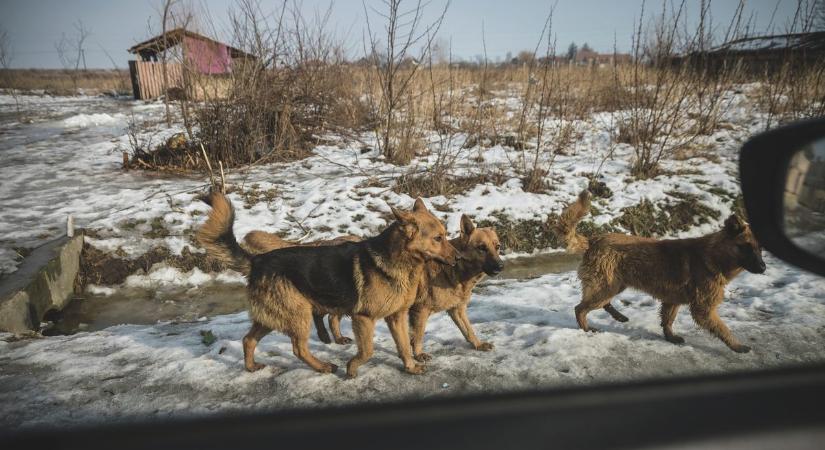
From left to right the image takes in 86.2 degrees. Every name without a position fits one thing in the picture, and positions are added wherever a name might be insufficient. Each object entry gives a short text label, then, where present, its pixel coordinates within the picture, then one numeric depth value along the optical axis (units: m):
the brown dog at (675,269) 3.84
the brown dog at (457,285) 4.13
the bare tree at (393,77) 8.64
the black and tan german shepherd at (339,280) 3.67
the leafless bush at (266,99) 9.15
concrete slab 4.49
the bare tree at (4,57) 19.74
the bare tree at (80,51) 24.47
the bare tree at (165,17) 7.86
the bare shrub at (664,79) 7.77
